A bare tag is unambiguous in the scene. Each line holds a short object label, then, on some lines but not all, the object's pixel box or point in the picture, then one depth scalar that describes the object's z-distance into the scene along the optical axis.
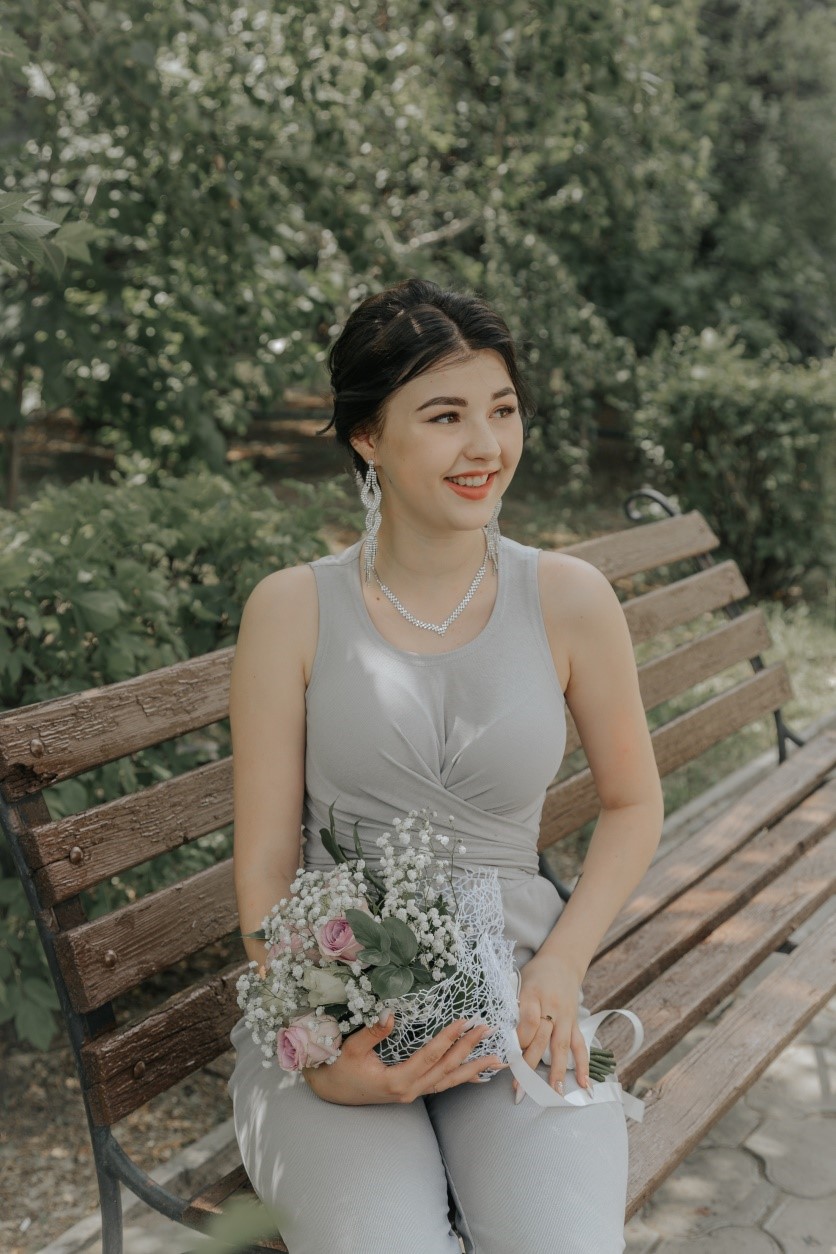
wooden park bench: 2.14
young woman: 1.95
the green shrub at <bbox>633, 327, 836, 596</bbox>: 7.13
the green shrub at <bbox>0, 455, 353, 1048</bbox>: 2.98
